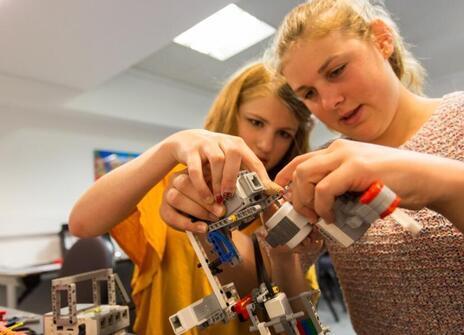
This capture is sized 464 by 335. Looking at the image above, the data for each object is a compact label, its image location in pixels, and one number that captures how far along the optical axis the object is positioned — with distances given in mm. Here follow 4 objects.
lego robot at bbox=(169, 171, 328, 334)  515
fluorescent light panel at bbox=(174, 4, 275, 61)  2846
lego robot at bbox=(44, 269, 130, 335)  689
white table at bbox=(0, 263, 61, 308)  2678
